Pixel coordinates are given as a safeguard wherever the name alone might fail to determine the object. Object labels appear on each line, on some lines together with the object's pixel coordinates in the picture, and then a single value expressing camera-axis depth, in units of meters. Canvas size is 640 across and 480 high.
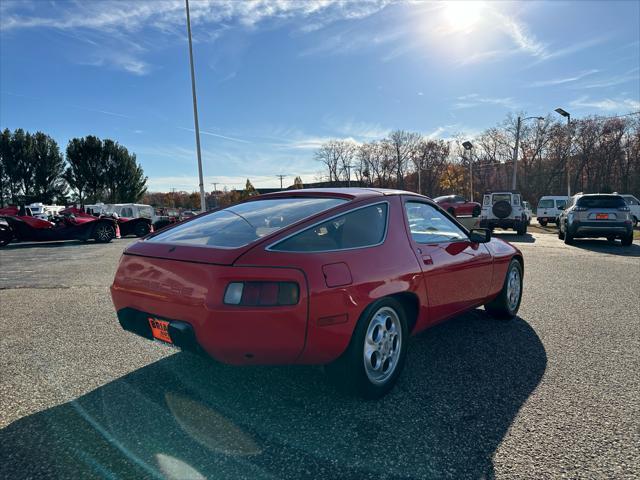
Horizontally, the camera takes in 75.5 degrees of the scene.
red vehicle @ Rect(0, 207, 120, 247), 15.05
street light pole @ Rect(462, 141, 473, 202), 45.91
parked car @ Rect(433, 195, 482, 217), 23.49
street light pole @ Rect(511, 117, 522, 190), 34.08
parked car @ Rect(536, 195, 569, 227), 24.97
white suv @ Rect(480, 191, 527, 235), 17.36
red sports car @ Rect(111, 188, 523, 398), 2.31
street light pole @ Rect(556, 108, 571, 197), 29.84
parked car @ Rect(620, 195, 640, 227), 21.61
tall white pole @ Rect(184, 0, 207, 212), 20.97
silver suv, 11.86
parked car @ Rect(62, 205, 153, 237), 19.06
